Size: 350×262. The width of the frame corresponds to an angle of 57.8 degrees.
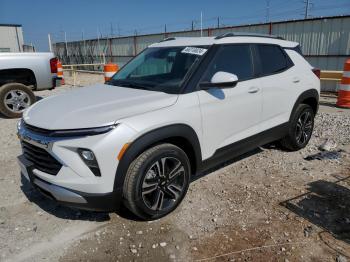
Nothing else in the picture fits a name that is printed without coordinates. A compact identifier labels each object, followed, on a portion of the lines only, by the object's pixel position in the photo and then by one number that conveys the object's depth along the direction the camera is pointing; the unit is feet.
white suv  8.80
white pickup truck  23.99
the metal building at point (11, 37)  89.94
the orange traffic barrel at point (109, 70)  28.48
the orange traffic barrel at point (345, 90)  26.14
